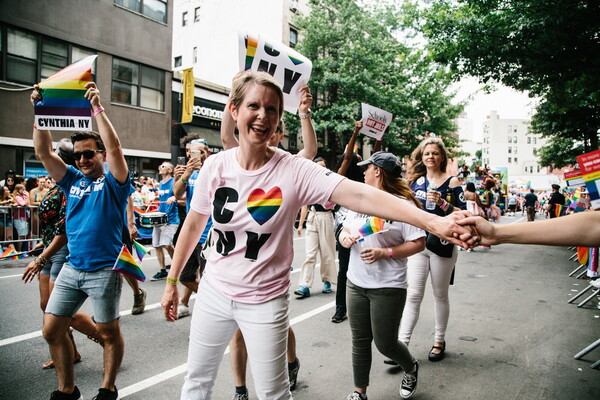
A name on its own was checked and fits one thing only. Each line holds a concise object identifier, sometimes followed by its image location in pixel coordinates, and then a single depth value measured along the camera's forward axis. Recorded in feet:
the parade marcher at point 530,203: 77.15
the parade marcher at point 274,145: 9.98
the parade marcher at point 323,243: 21.57
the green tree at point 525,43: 27.37
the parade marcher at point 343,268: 16.72
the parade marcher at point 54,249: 11.41
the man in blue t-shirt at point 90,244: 9.71
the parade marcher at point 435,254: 12.96
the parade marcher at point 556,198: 57.72
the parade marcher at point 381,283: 9.93
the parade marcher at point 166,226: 24.45
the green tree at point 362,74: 78.64
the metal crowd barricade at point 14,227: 30.37
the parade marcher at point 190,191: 16.48
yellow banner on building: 62.80
